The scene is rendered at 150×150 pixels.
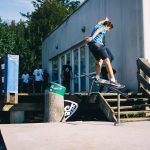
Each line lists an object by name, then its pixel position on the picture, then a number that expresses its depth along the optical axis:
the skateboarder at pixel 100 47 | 4.49
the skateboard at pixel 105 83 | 4.45
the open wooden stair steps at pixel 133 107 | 4.57
